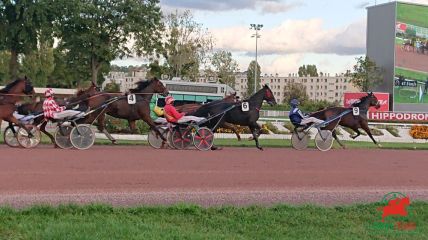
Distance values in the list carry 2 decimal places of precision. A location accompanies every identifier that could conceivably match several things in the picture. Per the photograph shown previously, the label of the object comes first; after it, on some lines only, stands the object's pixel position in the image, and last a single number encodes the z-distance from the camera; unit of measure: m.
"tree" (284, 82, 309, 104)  100.91
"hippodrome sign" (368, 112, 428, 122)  44.56
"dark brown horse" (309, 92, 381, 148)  20.86
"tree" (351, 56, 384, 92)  68.25
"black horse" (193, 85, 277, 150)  18.55
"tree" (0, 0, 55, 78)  49.47
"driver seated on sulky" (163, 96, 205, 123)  17.75
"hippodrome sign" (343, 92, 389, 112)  55.03
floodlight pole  68.17
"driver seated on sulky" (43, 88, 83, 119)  16.55
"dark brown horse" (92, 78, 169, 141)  18.00
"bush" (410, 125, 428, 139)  31.25
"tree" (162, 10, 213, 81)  58.59
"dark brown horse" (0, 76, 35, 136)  16.42
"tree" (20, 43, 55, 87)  71.00
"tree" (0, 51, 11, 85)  70.69
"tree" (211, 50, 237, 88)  66.62
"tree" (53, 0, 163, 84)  51.22
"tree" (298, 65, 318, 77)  170.45
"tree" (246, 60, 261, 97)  89.62
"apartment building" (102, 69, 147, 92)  141.68
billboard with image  68.50
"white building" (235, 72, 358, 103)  162.88
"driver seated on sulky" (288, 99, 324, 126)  19.83
